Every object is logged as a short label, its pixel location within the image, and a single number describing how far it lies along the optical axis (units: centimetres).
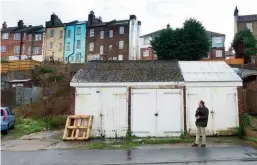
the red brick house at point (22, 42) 6681
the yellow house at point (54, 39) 6494
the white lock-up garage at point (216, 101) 1589
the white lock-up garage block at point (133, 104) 1593
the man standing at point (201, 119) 1347
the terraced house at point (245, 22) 6062
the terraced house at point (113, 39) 6034
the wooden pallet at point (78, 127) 1554
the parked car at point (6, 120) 1795
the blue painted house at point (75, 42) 6331
